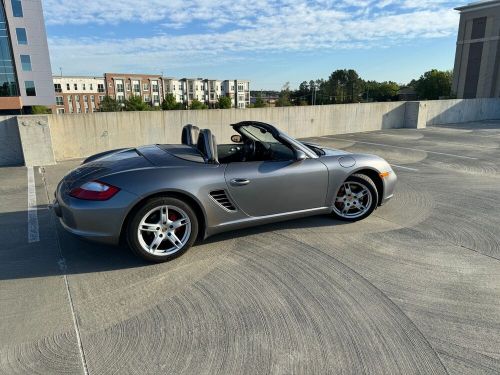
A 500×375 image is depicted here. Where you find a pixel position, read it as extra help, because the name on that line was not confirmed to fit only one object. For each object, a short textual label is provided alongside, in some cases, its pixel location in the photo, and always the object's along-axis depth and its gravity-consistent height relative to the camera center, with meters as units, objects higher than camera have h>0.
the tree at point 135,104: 48.09 +0.45
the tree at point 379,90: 92.38 +3.99
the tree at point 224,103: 62.76 +0.55
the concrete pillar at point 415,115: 17.39 -0.60
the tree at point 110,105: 57.49 +0.43
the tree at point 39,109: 44.15 -0.07
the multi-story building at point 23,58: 42.16 +6.42
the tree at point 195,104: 62.27 +0.43
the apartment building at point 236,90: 114.12 +5.35
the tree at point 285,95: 63.78 +2.11
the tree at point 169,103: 57.47 +0.63
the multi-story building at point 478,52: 50.62 +7.86
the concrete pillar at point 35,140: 7.70 -0.72
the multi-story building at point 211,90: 112.76 +5.44
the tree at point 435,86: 68.96 +3.47
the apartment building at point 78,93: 81.19 +3.66
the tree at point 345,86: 83.81 +4.59
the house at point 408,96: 76.55 +1.71
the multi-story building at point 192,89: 107.38 +5.69
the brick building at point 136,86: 87.19 +5.62
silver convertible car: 2.99 -0.83
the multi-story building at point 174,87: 102.50 +6.06
